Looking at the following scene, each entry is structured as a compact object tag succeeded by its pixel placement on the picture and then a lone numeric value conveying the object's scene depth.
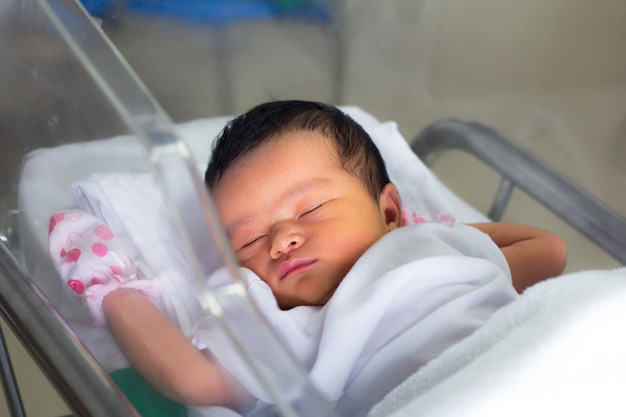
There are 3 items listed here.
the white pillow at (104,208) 0.62
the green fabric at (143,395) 0.62
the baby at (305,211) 0.78
